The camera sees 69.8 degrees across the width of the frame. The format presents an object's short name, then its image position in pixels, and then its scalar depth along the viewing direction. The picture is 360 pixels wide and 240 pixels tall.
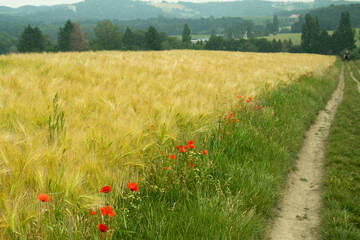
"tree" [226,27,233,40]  171.00
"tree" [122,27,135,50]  74.44
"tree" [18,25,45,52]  61.16
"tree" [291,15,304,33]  163.50
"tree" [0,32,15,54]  101.06
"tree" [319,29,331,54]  69.62
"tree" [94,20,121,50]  81.12
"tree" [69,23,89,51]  66.62
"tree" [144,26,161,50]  67.88
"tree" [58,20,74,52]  67.19
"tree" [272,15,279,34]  182.50
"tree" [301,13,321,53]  72.38
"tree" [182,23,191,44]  93.81
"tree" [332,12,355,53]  67.19
